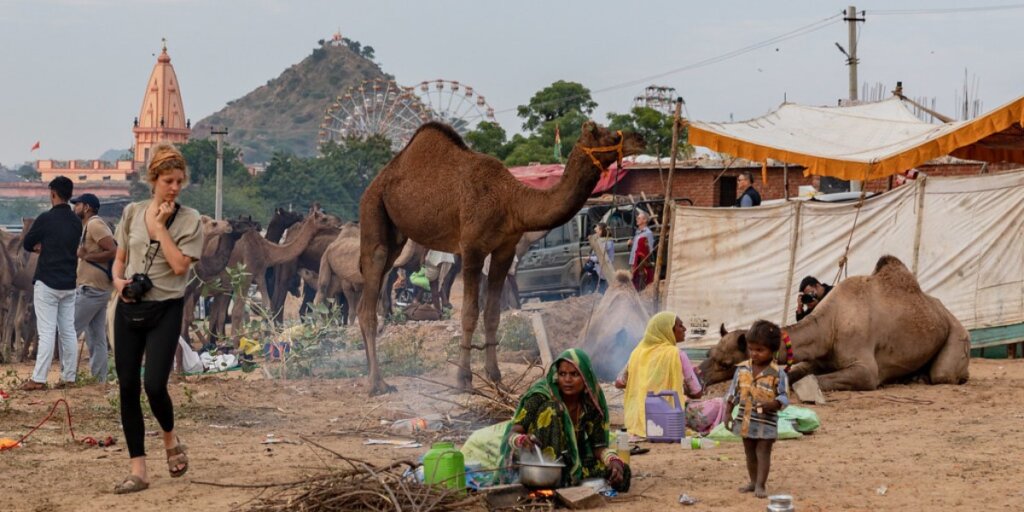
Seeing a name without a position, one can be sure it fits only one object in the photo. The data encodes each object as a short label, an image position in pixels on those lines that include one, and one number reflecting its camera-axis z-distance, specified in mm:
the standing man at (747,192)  18422
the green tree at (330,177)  65750
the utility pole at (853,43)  31641
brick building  30172
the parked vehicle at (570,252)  23797
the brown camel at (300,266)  24203
